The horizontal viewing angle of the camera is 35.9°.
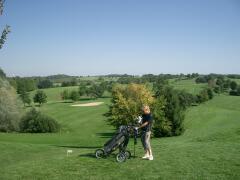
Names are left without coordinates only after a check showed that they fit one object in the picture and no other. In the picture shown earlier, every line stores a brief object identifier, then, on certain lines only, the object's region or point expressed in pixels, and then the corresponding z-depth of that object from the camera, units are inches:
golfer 593.9
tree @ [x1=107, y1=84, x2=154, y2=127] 1556.3
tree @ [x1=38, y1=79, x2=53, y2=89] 6304.1
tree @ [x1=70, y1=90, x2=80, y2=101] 4783.5
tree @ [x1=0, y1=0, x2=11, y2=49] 425.1
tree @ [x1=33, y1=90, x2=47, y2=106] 4385.8
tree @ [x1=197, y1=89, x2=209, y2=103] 4099.4
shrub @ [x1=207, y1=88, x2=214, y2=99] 4323.3
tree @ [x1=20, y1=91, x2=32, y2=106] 4239.7
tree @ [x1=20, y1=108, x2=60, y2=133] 2742.4
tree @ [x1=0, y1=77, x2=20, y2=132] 2480.7
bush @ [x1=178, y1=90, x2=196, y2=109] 3711.6
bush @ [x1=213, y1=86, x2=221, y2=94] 4722.0
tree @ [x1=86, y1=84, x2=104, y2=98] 5132.9
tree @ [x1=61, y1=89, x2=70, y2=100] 4982.8
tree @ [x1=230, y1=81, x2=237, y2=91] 4898.9
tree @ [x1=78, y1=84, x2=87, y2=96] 5166.3
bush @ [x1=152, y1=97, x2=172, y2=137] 1697.8
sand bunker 4319.4
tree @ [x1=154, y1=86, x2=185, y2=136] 1996.8
